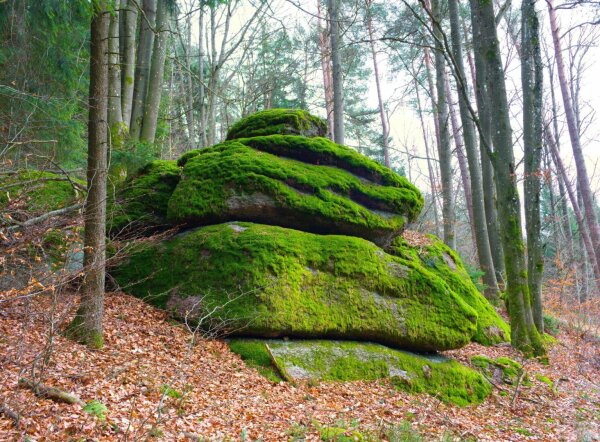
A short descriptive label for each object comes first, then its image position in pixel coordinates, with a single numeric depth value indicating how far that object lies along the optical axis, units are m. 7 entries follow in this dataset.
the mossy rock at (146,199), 8.49
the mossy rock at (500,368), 7.66
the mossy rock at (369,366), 6.41
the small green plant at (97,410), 3.86
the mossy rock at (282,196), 8.01
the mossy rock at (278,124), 9.88
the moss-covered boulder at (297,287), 6.79
